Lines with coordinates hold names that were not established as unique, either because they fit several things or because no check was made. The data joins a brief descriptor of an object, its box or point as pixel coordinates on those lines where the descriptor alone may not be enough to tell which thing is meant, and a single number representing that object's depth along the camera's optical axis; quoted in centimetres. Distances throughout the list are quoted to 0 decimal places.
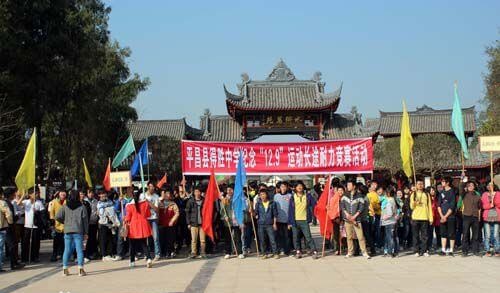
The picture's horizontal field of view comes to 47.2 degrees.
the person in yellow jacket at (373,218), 1275
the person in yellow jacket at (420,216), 1223
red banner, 1478
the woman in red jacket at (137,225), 1127
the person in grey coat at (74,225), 1027
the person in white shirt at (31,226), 1232
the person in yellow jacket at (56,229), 1244
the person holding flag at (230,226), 1277
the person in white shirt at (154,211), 1184
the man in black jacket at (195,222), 1257
